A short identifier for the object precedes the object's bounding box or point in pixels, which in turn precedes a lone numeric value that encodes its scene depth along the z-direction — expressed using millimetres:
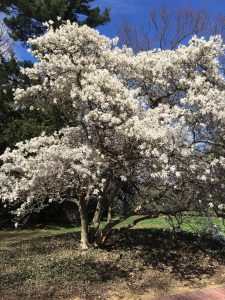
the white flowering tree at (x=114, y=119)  4468
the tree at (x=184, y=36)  13818
